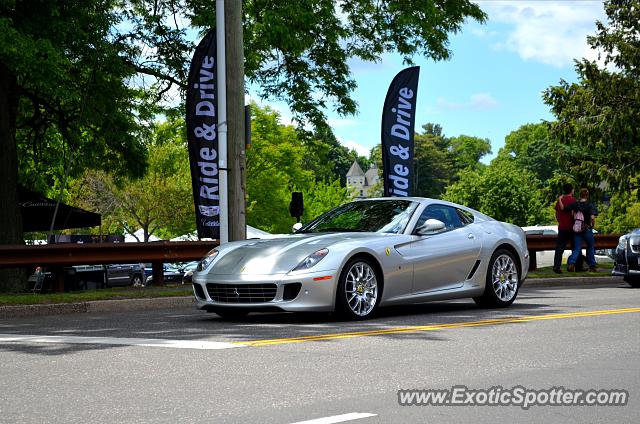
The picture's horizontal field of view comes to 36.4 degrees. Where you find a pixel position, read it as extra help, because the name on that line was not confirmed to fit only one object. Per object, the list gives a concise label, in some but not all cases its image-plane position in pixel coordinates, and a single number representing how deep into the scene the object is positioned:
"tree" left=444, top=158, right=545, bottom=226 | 90.12
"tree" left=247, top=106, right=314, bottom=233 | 61.97
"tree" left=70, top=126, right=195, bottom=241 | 56.22
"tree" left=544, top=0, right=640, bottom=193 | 31.96
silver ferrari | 10.02
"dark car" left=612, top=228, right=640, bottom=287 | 17.05
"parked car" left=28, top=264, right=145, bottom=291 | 25.55
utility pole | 15.35
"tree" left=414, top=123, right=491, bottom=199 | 143.38
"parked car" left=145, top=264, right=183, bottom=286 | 43.80
